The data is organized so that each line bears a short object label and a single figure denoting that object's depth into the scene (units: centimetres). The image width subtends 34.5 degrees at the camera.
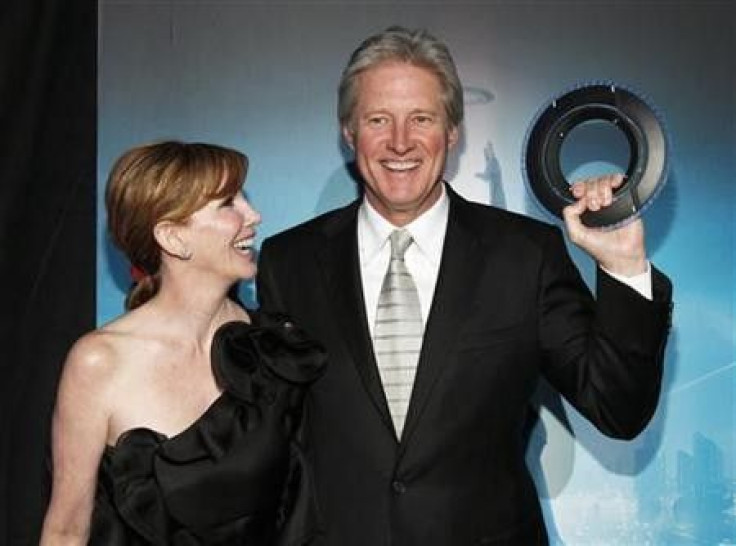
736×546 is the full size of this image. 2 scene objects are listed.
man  219
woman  210
